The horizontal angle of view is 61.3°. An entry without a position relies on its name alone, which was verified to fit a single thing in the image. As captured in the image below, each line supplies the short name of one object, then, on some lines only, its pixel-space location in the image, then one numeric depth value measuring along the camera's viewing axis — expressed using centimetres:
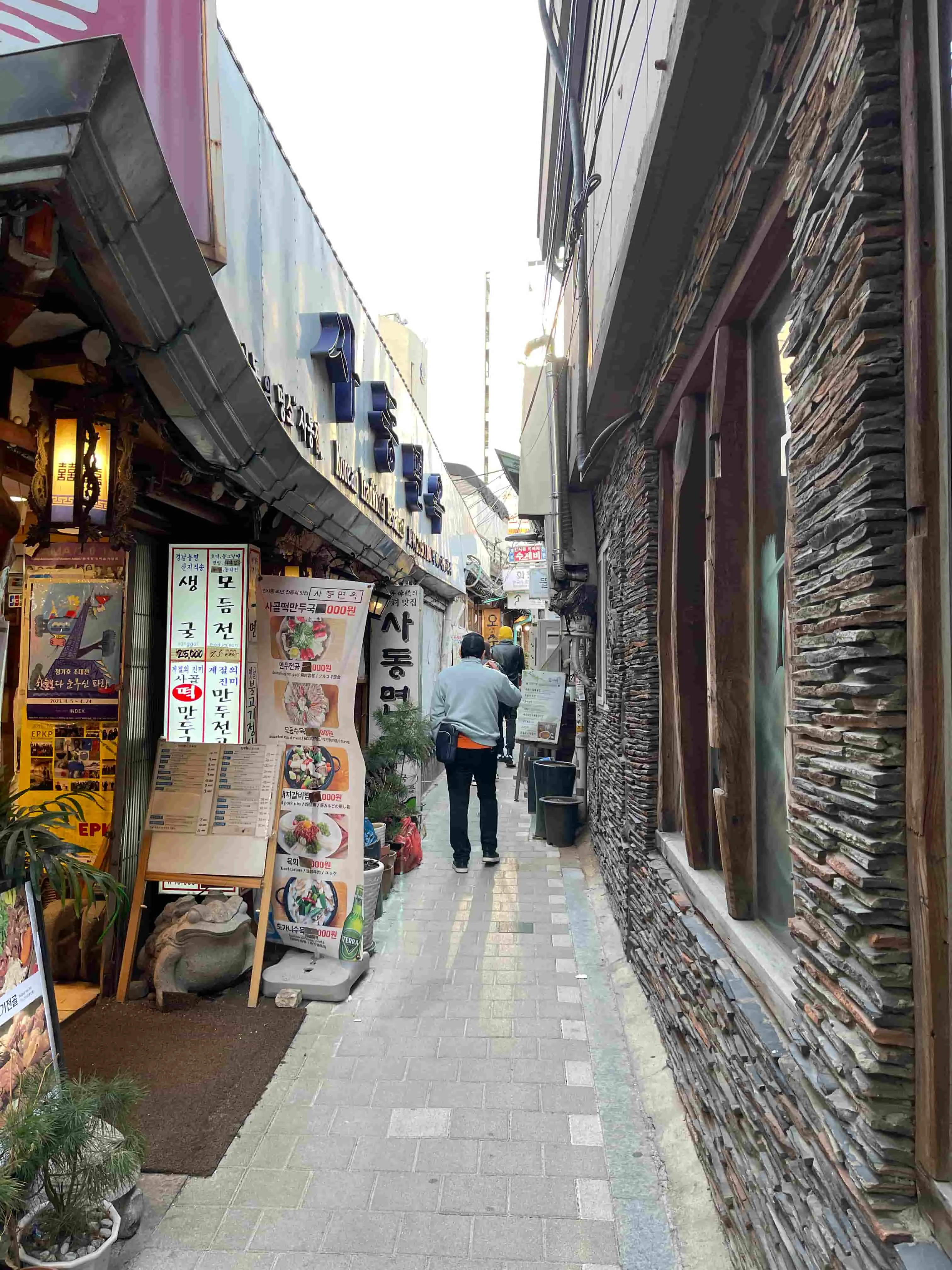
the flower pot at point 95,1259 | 232
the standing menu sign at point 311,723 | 498
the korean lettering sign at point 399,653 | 826
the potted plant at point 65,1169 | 227
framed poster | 482
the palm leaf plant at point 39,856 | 275
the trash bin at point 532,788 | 910
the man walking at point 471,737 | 759
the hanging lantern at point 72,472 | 326
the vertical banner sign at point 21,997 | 264
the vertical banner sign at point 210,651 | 448
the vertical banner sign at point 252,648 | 457
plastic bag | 725
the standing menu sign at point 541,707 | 909
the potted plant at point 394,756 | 707
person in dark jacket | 1405
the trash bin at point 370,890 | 523
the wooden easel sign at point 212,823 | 461
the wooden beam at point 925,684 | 146
